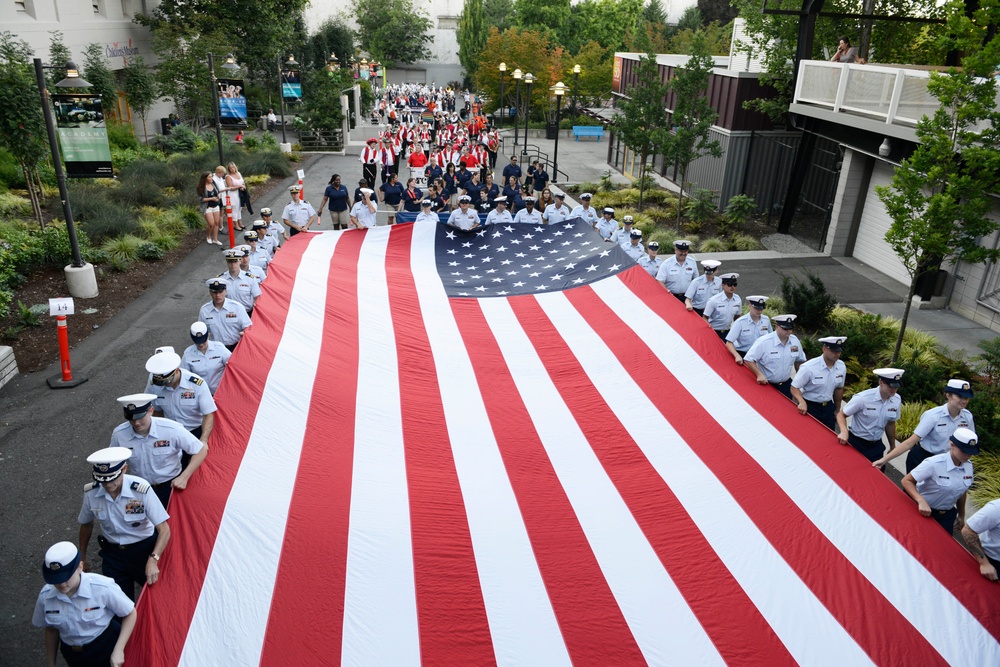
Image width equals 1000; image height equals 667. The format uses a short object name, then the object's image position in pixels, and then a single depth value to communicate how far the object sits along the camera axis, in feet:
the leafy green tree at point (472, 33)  206.80
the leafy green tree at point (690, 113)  56.39
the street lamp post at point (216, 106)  63.29
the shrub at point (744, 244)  54.60
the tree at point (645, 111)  60.59
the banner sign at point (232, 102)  84.58
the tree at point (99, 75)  80.02
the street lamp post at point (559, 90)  77.00
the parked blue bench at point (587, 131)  129.39
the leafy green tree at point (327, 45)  165.78
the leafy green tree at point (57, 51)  73.33
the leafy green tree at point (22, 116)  43.37
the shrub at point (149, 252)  47.21
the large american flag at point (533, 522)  13.97
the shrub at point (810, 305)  36.96
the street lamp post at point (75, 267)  37.47
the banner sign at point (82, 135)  38.96
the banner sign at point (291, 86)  111.55
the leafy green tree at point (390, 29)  243.40
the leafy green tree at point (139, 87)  92.02
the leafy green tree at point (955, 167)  28.35
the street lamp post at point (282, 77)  106.74
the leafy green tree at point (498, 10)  238.48
